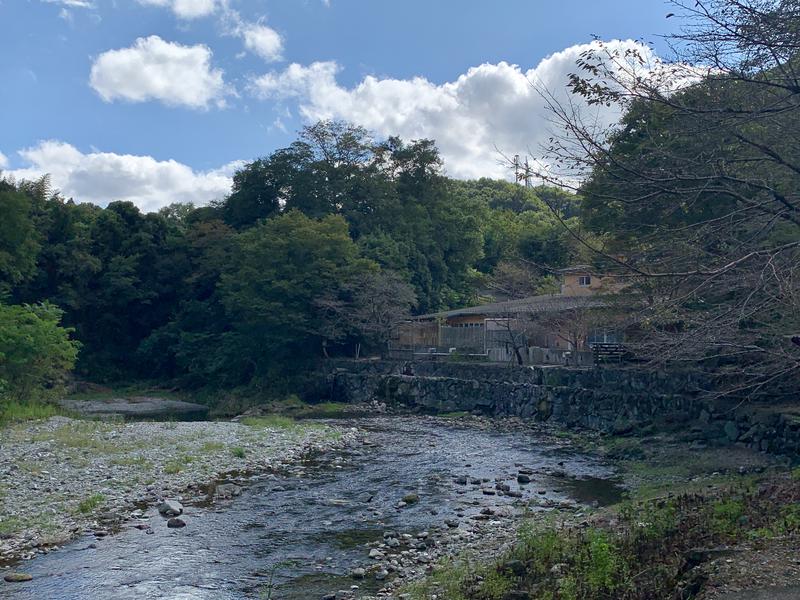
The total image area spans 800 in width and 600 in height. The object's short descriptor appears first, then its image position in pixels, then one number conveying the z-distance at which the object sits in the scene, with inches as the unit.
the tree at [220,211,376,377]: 1428.4
